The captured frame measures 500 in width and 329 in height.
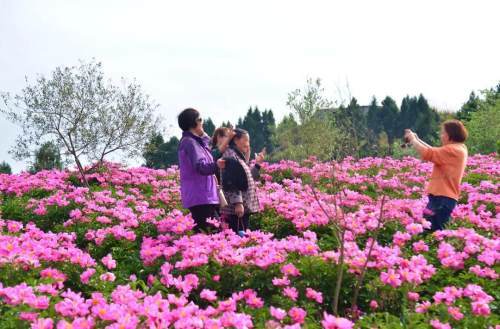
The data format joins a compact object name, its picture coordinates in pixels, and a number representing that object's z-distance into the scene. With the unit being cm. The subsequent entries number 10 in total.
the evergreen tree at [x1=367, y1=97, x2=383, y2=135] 6951
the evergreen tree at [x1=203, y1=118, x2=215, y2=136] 7385
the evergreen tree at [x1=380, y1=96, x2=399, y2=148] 6825
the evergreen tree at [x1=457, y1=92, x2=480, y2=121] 4158
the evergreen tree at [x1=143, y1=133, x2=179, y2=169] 5728
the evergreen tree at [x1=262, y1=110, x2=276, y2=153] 7393
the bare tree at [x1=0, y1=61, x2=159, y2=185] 1590
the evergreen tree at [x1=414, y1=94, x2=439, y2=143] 5481
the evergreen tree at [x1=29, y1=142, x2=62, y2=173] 1656
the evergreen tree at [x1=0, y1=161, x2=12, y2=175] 4882
